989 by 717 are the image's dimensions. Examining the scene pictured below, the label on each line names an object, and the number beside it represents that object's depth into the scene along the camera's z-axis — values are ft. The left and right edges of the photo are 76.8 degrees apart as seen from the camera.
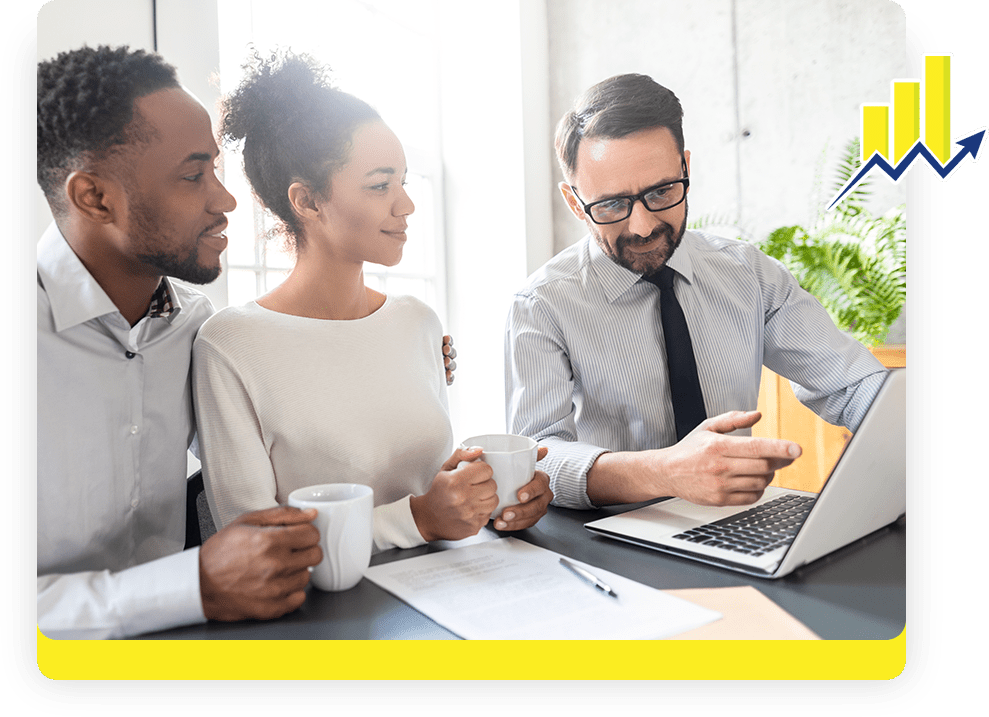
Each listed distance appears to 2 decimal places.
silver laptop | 1.85
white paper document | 1.70
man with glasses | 3.38
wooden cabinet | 4.69
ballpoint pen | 1.85
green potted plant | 4.27
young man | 2.03
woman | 2.34
